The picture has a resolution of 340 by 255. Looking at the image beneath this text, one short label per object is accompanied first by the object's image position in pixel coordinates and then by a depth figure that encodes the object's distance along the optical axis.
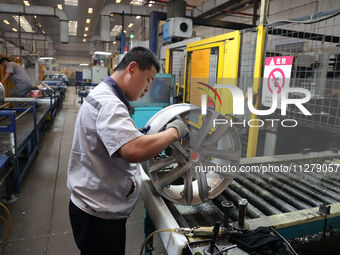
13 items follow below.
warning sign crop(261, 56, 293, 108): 2.06
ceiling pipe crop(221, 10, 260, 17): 8.48
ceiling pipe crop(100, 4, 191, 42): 9.09
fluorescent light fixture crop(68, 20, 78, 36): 15.63
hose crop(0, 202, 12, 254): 2.15
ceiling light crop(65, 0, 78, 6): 11.37
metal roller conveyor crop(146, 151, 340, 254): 1.28
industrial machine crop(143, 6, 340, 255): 1.15
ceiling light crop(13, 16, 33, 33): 13.69
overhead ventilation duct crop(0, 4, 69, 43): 9.06
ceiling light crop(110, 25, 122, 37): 16.39
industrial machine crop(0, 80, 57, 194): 2.87
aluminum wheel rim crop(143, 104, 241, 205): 1.46
